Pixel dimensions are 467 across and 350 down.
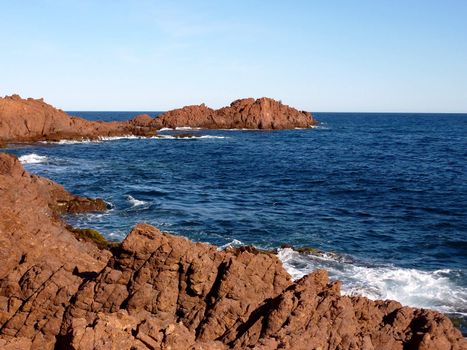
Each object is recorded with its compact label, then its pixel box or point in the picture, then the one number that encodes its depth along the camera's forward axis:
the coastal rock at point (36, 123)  83.12
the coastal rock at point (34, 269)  11.36
